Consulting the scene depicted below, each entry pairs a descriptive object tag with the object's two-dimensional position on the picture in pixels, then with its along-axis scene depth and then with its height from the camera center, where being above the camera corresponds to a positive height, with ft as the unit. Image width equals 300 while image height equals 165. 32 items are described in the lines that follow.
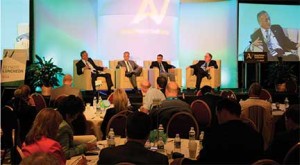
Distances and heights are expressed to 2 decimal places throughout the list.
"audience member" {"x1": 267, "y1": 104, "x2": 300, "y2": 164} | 11.67 -1.70
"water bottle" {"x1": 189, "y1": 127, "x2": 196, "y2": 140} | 13.15 -1.67
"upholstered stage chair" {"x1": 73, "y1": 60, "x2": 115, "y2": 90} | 36.37 -0.17
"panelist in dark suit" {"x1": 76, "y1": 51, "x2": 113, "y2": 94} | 36.42 +0.81
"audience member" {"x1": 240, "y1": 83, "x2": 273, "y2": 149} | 19.92 -1.19
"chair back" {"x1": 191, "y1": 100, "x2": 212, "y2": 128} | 21.63 -1.67
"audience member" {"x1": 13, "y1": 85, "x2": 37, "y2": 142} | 18.52 -1.33
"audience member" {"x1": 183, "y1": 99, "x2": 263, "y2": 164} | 10.36 -1.54
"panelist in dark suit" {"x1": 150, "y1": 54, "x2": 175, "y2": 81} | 38.70 +1.12
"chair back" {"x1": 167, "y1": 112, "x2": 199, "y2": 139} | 16.81 -1.67
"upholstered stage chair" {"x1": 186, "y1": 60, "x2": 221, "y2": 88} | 39.17 -0.07
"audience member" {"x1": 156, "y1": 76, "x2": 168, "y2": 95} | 24.29 -0.27
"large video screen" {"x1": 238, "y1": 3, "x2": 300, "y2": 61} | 45.44 +4.64
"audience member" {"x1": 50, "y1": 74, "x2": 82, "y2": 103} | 27.63 -0.75
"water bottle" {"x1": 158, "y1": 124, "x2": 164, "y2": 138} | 13.34 -1.61
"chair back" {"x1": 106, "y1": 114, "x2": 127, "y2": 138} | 16.84 -1.68
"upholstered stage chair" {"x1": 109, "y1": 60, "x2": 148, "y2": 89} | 37.24 -0.17
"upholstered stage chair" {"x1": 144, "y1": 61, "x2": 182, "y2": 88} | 38.05 +0.26
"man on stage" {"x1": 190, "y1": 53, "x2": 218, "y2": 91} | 38.68 +0.96
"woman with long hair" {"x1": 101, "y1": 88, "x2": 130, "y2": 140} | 18.15 -1.17
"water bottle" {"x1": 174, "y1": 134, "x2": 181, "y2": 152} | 12.89 -1.89
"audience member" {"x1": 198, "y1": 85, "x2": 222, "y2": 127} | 21.66 -1.10
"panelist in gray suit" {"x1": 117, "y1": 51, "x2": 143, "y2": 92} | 37.27 +0.83
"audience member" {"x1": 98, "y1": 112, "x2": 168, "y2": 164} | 9.12 -1.48
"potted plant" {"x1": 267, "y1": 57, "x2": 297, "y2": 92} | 42.87 +0.32
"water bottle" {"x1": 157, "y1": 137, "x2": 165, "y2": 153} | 12.53 -1.86
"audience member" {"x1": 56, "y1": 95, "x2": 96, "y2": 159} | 11.91 -1.50
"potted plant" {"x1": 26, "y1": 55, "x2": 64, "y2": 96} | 37.63 +0.32
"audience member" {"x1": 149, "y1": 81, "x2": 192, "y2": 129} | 17.60 -1.22
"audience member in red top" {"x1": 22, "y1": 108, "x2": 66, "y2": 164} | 10.44 -1.35
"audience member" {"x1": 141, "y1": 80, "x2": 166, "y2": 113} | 21.80 -0.92
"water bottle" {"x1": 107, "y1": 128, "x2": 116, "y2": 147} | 12.86 -1.77
